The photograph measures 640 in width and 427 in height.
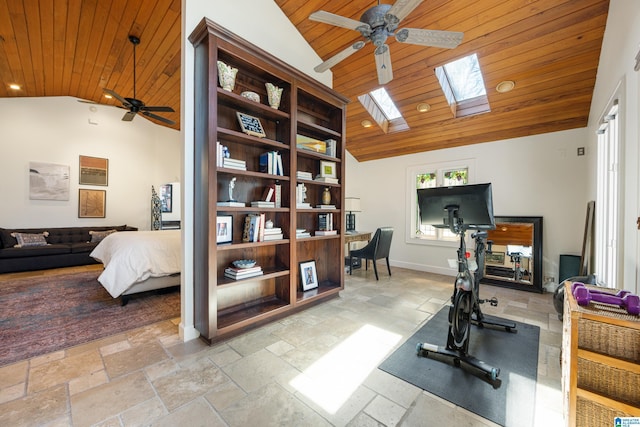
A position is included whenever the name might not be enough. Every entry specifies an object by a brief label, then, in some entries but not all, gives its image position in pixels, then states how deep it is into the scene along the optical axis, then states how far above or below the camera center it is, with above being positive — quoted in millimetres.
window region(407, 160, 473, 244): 4383 +593
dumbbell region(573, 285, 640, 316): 1104 -400
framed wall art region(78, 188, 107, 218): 5484 +186
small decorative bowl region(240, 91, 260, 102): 2358 +1113
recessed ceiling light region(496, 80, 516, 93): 3094 +1609
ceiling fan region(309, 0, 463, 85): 1858 +1438
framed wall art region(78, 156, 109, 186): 5473 +905
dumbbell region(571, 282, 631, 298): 1269 -409
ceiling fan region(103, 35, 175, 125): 3451 +1626
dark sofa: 4285 -718
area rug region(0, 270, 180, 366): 2084 -1083
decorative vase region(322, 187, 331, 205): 3242 +208
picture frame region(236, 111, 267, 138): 2352 +842
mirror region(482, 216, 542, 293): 3643 -606
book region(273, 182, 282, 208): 2600 +178
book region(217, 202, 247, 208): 2198 +74
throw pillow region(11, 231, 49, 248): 4539 -529
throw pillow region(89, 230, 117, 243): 5242 -502
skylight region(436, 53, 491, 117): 3394 +1843
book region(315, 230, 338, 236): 3084 -246
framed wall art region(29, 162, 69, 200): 4980 +606
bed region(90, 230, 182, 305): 2775 -592
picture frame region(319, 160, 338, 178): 3129 +558
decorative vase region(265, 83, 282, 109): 2518 +1195
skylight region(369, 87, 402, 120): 4207 +1905
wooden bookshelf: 2049 +316
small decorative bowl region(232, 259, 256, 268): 2338 -481
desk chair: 4223 -595
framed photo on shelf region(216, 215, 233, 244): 2201 -144
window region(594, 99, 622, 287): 1960 +133
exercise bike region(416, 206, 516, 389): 1784 -792
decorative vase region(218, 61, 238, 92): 2152 +1195
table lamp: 4949 +83
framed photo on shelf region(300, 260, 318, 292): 2986 -763
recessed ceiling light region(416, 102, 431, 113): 3723 +1606
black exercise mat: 1435 -1103
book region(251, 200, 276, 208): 2441 +83
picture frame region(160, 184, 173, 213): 6199 +322
